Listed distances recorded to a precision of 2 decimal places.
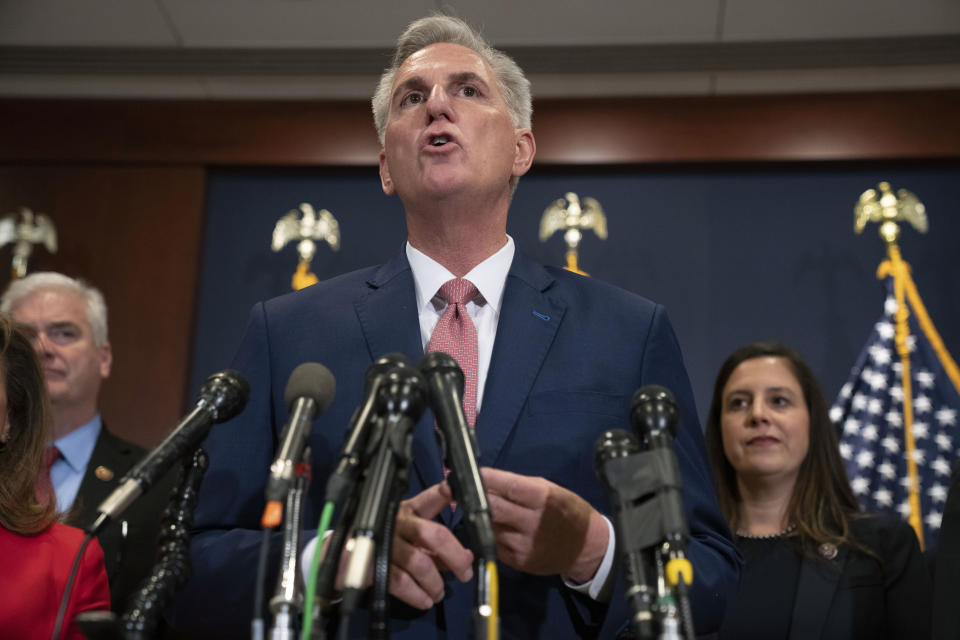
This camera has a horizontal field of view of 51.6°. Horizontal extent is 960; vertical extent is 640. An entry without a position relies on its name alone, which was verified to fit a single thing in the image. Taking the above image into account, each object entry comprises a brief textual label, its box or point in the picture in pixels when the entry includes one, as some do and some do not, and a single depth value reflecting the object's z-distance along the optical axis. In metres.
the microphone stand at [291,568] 1.03
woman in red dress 1.82
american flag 3.97
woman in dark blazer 2.60
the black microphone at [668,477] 1.05
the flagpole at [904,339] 3.88
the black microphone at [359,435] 1.03
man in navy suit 1.35
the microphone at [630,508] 1.06
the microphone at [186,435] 1.11
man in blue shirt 2.79
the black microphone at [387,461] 0.97
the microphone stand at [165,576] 1.10
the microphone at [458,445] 1.03
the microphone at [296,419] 1.05
